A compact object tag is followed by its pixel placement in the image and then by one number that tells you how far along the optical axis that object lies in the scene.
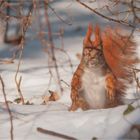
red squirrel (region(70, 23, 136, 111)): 5.80
